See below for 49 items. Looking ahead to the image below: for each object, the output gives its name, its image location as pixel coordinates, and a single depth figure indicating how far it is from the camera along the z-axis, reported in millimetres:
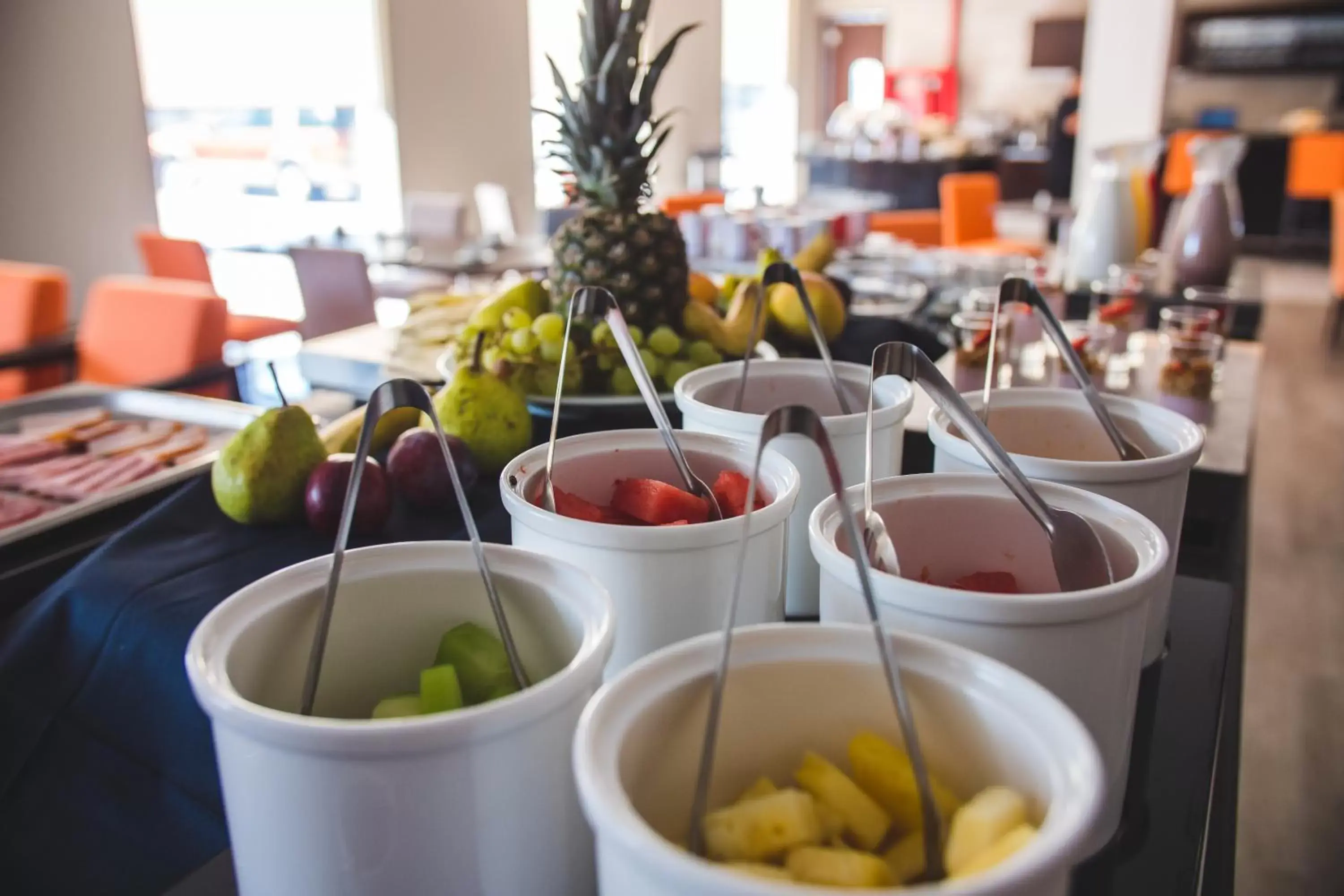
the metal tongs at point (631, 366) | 573
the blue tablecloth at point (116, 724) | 692
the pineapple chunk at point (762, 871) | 309
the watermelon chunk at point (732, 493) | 564
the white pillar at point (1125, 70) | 4133
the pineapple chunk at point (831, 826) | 352
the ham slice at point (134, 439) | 1146
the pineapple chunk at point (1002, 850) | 299
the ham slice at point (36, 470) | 1035
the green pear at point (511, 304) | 1138
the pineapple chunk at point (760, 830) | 331
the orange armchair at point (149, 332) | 2307
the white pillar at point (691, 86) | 6672
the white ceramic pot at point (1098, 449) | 543
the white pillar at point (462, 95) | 4883
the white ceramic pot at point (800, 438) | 614
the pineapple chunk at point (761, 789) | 369
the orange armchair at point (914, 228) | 3996
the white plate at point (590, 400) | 945
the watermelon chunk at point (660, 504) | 554
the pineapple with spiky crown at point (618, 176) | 1083
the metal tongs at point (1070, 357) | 630
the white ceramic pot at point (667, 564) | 467
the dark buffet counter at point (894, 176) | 7438
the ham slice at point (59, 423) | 1195
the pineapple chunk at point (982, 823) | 321
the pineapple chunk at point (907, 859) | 348
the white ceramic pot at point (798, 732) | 294
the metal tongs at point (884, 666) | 346
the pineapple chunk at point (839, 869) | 306
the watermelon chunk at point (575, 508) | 557
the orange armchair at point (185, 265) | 3229
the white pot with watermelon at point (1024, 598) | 398
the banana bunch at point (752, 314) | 1150
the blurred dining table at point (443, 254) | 3266
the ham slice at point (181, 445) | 1109
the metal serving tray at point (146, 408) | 1250
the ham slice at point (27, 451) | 1104
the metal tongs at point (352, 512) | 419
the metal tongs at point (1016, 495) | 480
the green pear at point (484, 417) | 865
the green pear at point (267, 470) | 785
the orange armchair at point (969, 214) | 4195
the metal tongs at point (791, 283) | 628
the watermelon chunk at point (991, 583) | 531
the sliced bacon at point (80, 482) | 984
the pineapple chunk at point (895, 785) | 362
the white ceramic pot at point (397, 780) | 327
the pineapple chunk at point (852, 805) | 356
